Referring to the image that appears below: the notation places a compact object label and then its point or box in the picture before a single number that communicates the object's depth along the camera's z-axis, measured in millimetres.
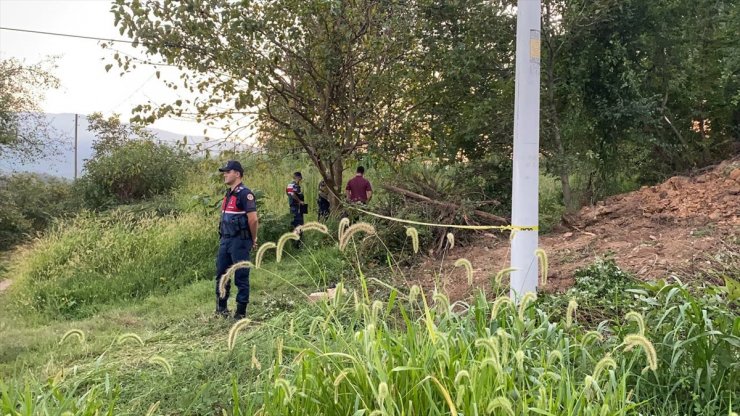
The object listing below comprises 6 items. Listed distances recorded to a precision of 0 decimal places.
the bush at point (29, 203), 13852
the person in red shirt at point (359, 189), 10098
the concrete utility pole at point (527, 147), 3789
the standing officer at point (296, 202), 10320
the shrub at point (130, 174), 15906
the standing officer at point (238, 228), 5895
